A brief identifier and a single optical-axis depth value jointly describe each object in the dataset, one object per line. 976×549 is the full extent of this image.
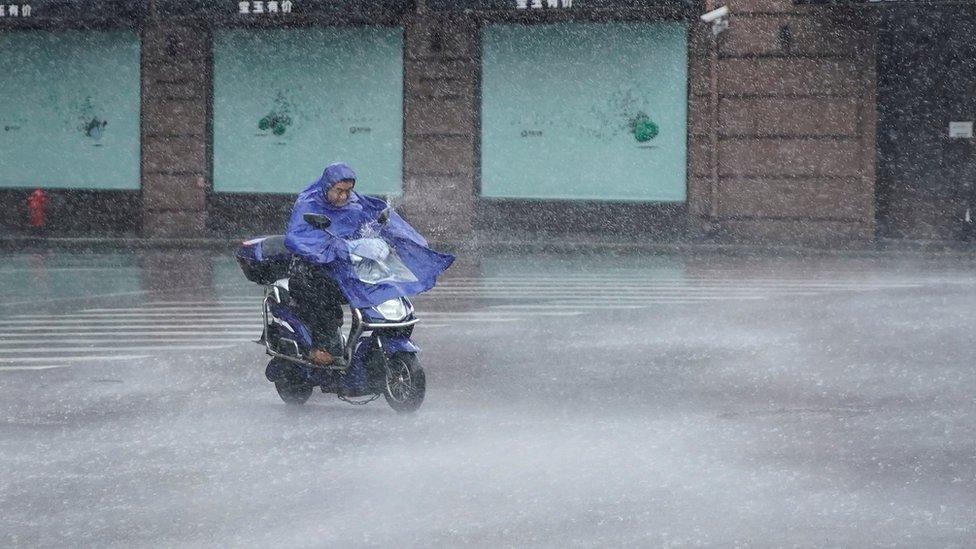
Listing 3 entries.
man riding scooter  16.88
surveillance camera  46.65
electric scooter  16.88
